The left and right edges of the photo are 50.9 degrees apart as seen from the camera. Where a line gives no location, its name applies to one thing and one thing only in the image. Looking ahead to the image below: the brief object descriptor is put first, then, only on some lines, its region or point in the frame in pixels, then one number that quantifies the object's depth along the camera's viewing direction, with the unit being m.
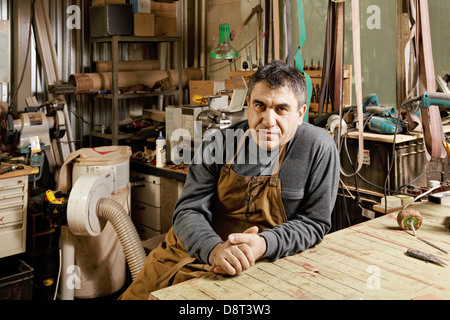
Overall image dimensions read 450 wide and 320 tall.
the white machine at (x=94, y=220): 3.01
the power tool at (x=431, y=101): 2.06
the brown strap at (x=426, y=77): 2.33
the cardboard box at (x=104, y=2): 4.15
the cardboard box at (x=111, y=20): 4.07
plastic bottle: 3.94
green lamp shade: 4.16
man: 1.81
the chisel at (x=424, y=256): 1.59
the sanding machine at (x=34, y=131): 3.40
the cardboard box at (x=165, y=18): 4.54
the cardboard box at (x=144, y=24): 4.22
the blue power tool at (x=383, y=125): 2.76
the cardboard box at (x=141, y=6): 4.26
